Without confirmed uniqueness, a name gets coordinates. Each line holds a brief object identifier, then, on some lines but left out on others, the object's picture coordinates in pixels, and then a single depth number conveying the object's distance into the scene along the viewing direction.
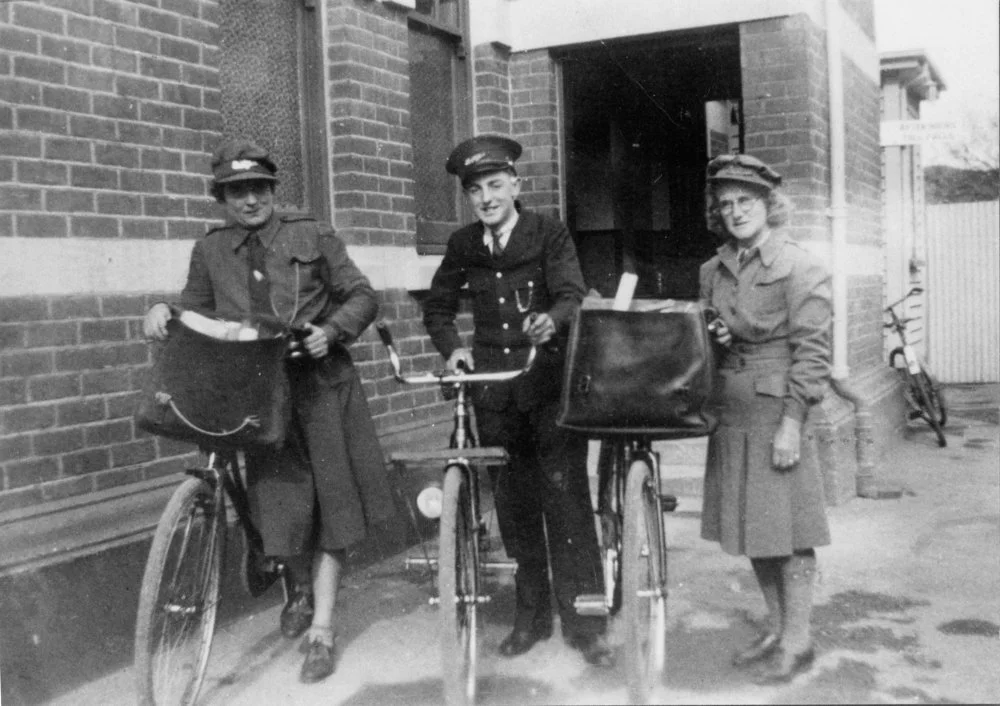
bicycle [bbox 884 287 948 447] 9.83
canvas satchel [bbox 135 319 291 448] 3.76
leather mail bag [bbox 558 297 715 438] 3.77
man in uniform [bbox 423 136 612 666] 4.37
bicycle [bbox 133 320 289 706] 3.66
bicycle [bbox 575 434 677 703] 3.69
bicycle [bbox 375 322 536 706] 3.67
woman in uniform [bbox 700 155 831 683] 3.99
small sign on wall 7.24
